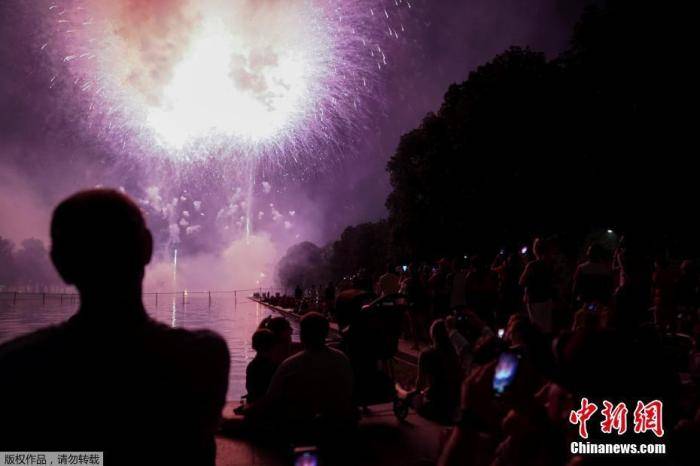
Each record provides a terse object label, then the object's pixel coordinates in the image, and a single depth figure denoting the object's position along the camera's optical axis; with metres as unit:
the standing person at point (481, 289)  9.19
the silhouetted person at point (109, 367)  1.70
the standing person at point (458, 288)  12.77
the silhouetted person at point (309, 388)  4.97
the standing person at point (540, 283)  8.81
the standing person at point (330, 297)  21.77
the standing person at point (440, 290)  13.38
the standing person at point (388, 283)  12.47
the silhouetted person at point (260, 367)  6.71
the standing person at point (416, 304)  12.82
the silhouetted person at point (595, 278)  8.13
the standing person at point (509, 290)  10.95
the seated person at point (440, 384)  6.18
